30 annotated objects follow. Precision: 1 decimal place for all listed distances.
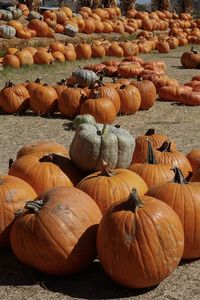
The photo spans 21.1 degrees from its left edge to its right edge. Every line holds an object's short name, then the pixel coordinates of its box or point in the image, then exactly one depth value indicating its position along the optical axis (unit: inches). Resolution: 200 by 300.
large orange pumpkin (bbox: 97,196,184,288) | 134.0
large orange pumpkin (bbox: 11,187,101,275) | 140.1
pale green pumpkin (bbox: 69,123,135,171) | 178.1
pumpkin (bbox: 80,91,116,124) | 309.7
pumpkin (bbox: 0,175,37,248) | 154.3
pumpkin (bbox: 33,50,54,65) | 517.0
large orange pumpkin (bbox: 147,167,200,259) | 149.7
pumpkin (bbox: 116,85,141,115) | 335.0
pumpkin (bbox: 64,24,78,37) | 713.5
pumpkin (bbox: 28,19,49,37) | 674.2
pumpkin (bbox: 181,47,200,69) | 588.7
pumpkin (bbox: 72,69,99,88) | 376.8
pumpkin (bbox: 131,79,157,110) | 354.6
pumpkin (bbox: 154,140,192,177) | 186.9
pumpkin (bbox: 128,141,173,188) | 172.6
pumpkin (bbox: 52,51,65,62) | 540.1
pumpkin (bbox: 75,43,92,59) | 579.8
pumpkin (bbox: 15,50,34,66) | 503.8
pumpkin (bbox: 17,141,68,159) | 189.8
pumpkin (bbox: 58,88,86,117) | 325.7
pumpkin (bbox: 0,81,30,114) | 331.0
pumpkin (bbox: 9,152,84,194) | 170.2
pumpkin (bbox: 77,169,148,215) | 157.5
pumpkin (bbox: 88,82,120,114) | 321.1
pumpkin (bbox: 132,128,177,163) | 202.9
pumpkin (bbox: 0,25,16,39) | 619.3
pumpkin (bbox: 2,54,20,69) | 492.4
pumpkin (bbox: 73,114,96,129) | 285.9
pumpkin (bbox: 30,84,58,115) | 330.3
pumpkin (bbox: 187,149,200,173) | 195.9
